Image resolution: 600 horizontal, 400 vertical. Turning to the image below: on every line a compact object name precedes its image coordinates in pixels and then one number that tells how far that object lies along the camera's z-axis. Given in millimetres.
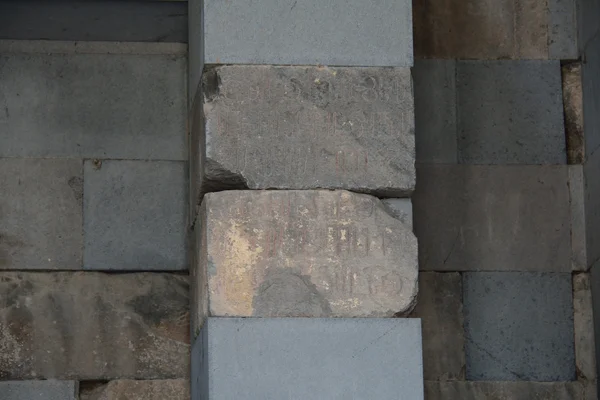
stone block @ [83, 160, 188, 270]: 10728
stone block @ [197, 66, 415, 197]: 9432
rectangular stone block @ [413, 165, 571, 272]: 10943
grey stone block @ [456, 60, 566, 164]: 11152
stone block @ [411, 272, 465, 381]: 10752
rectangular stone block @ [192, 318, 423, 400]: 9076
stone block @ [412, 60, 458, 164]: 11102
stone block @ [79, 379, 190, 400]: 10482
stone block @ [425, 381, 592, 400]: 10716
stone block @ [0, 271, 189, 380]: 10458
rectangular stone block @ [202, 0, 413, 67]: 9586
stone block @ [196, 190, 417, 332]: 9230
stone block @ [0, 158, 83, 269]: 10660
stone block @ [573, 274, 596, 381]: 10808
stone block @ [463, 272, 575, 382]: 10783
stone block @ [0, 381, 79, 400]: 10353
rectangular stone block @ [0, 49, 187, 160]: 10900
